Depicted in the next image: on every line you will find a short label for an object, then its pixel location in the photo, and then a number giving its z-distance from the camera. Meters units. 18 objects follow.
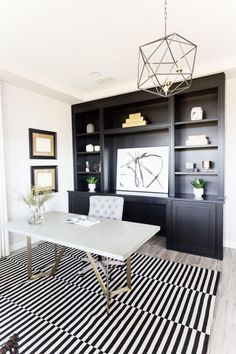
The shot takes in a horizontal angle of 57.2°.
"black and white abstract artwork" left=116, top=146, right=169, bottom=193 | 3.71
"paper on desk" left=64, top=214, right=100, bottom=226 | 2.33
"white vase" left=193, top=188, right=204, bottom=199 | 3.23
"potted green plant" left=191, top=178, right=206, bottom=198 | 3.23
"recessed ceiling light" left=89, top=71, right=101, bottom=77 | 3.14
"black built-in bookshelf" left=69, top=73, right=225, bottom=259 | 3.01
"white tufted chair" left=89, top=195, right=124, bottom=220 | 2.70
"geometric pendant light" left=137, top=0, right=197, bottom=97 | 2.42
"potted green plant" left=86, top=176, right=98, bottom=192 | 4.21
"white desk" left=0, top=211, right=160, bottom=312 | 1.69
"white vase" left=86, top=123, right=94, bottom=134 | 4.31
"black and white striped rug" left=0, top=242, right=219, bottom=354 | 1.60
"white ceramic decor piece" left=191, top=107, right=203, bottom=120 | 3.22
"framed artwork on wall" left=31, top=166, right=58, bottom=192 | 3.61
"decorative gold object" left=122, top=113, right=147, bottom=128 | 3.69
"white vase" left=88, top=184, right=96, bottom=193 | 4.21
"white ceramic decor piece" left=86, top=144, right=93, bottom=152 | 4.31
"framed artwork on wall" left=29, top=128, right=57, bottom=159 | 3.57
